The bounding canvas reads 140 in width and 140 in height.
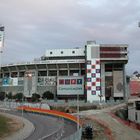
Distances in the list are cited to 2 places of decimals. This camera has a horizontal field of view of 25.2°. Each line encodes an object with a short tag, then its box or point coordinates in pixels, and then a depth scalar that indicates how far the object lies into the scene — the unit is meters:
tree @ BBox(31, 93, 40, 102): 151.57
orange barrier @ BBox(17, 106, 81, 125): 73.66
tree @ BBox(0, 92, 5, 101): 165.38
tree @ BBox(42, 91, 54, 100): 155.75
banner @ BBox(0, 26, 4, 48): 59.67
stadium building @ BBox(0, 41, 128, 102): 150.75
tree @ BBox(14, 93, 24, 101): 157.52
